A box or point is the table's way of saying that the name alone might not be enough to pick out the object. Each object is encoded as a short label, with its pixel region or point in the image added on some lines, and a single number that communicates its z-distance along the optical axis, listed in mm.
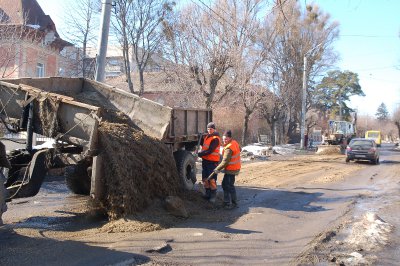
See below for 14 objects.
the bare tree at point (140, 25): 27641
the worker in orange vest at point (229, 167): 9007
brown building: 16297
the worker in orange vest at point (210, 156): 9375
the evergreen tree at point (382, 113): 136338
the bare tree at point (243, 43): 27578
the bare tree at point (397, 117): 74562
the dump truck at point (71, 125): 7195
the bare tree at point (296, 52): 38938
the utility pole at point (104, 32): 12109
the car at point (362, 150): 23328
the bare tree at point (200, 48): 26719
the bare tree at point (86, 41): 26875
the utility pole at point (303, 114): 34438
